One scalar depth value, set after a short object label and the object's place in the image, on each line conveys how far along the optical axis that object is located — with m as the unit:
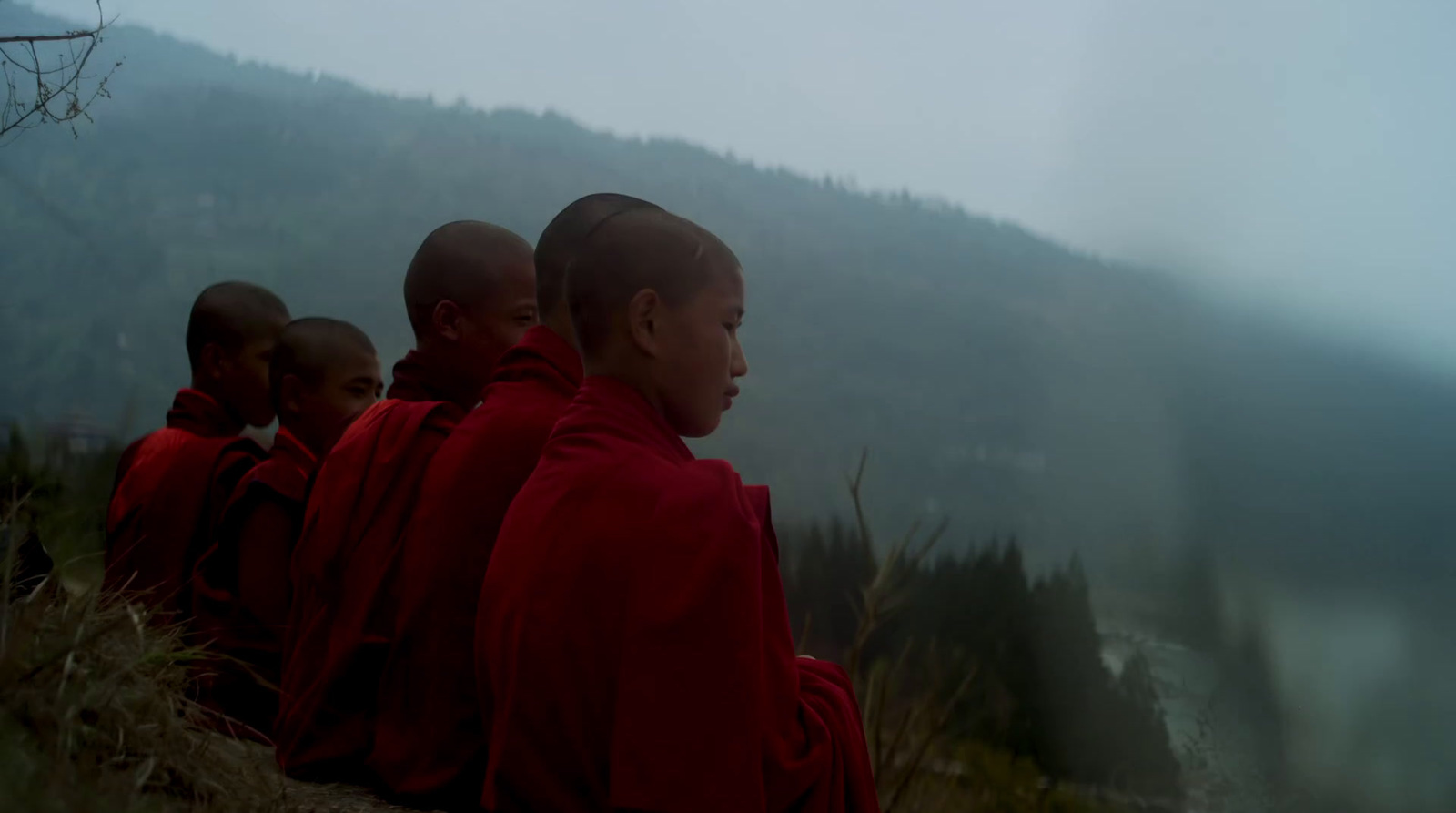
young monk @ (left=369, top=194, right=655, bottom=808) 1.97
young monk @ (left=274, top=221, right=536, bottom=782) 2.16
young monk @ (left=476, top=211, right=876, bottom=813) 1.35
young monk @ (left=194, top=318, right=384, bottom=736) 2.83
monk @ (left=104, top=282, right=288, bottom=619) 3.12
